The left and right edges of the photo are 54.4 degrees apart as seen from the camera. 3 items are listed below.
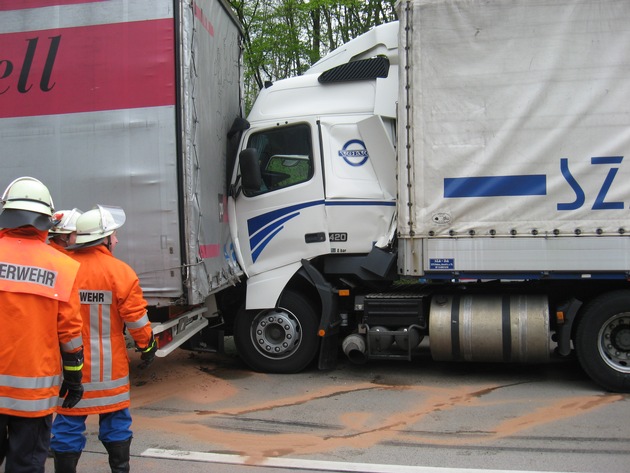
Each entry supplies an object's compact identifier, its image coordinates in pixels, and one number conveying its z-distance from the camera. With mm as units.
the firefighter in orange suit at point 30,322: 2883
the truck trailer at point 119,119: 5492
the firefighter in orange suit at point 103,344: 3562
